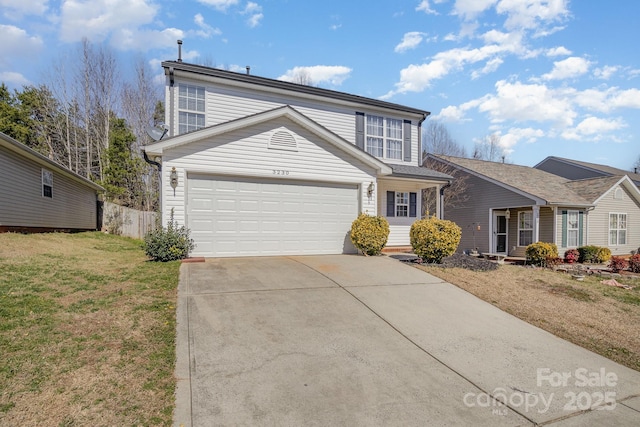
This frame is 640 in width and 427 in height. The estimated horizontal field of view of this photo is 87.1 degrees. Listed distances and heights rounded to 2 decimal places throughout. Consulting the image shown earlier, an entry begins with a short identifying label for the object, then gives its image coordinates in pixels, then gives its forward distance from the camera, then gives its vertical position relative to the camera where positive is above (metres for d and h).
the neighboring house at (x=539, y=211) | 15.80 -0.07
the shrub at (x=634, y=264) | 12.27 -1.99
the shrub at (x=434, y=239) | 9.40 -0.82
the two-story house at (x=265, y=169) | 9.34 +1.26
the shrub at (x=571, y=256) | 14.67 -2.04
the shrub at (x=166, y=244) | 8.51 -0.87
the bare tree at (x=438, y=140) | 34.84 +7.38
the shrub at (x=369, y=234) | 10.27 -0.74
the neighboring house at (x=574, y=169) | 23.70 +3.04
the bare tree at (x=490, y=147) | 40.97 +7.68
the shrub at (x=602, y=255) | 15.55 -2.11
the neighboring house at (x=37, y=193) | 12.06 +0.74
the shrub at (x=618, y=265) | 12.25 -2.05
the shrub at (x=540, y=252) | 13.07 -1.69
